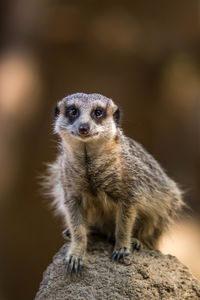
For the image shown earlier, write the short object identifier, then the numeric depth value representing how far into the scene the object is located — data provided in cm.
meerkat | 683
